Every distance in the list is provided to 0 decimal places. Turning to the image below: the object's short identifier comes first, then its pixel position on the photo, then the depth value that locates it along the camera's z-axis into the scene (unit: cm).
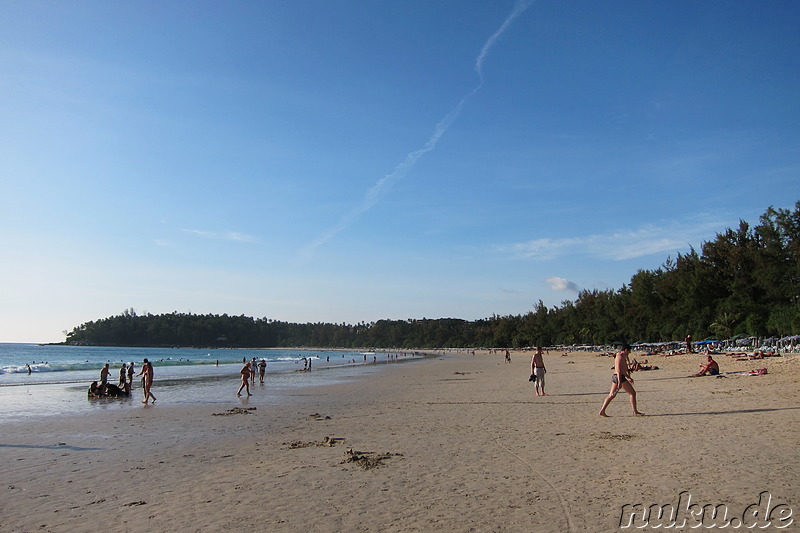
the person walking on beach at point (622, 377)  1270
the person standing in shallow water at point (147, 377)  2159
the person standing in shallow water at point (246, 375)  2386
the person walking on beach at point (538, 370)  1892
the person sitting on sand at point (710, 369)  2366
